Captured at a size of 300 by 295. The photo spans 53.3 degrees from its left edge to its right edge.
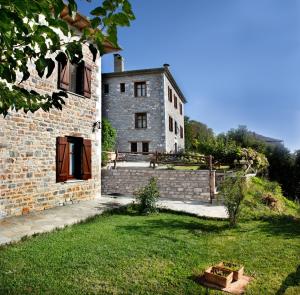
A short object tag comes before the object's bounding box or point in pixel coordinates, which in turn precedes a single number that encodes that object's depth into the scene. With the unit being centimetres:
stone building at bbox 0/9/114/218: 827
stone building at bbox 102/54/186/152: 2314
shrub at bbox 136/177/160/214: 941
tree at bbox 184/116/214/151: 3497
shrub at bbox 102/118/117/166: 2120
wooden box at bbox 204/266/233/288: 415
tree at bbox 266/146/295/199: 2462
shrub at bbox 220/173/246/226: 783
